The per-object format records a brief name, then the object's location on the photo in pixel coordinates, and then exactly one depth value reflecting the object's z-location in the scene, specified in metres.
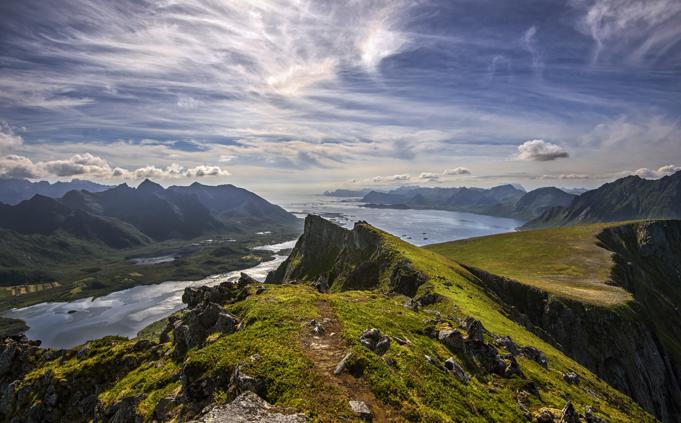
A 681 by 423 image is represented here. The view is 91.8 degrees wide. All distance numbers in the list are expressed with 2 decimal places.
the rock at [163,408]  23.94
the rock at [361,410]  17.92
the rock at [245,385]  19.47
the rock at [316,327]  28.44
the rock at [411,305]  51.91
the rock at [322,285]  70.82
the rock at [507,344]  42.93
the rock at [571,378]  42.44
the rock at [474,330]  36.28
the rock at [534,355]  44.56
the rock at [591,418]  27.79
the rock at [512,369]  32.12
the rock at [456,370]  27.27
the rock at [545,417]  24.81
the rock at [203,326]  34.06
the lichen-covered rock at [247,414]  16.17
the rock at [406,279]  79.75
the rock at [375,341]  27.05
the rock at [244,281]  56.36
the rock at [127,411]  27.27
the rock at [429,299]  66.81
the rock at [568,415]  24.19
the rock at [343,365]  21.82
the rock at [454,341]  34.00
